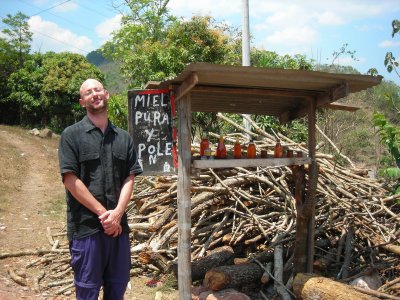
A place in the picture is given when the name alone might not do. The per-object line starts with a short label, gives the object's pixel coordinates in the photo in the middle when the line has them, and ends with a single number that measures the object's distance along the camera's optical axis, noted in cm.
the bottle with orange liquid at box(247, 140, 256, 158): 454
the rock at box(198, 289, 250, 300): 441
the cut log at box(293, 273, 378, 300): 367
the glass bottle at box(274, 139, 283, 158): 472
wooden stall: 383
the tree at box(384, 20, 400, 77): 709
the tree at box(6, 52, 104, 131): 2162
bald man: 298
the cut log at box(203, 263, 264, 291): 467
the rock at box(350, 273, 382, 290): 451
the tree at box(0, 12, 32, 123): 2341
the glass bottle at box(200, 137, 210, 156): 430
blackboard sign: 420
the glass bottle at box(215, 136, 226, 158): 430
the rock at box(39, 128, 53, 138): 2039
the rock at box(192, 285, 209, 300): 464
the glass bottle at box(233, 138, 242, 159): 440
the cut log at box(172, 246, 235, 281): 514
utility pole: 1075
